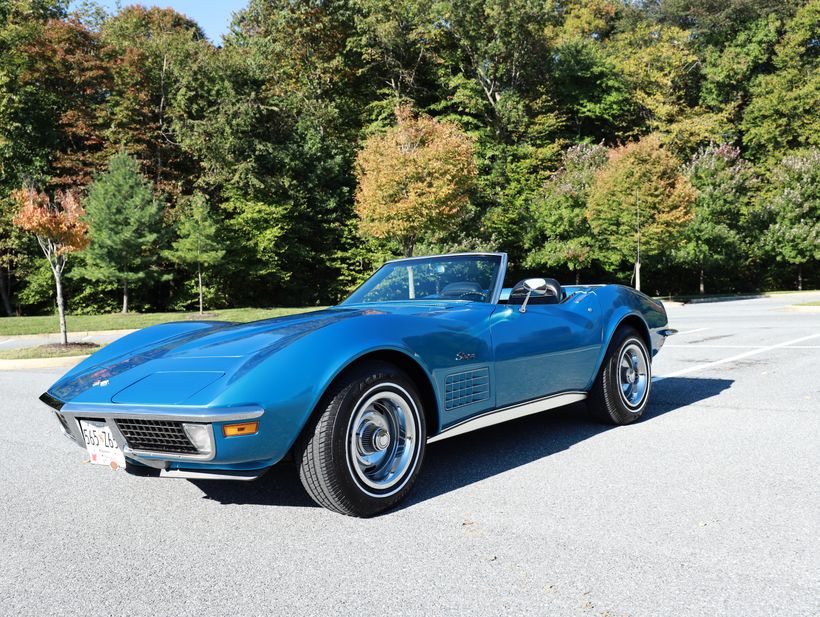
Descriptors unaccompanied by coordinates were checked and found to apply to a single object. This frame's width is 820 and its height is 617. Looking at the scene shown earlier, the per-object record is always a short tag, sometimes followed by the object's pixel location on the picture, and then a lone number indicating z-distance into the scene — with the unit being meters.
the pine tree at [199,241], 27.52
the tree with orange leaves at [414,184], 25.14
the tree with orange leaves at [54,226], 13.80
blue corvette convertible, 3.07
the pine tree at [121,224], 27.97
